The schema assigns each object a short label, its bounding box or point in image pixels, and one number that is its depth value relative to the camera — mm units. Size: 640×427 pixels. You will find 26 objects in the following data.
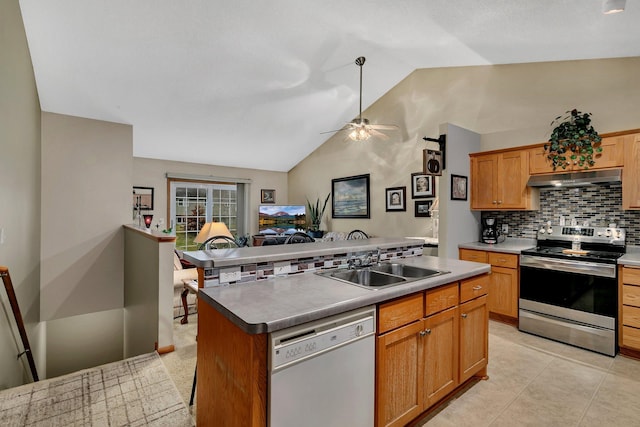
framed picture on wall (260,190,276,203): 7543
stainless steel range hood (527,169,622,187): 3051
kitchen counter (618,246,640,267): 2729
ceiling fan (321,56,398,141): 4099
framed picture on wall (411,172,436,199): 4883
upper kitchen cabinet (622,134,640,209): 2930
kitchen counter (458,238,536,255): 3557
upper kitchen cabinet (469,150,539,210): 3701
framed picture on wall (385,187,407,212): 5348
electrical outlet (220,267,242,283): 1717
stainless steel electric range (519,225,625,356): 2881
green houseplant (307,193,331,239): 6937
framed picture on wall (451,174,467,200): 3883
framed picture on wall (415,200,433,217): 4970
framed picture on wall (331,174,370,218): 6039
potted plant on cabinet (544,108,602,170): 3170
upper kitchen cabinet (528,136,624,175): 3035
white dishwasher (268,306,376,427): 1225
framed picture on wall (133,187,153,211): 5820
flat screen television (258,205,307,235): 7242
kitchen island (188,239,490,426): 1198
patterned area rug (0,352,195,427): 1960
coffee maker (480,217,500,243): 4075
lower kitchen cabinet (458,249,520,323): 3521
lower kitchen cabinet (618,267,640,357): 2742
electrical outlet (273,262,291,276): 1919
